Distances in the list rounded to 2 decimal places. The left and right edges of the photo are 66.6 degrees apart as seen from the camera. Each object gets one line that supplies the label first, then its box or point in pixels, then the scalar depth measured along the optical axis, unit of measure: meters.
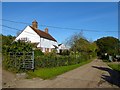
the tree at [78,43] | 27.50
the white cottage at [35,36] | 23.22
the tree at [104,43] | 39.95
